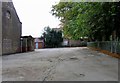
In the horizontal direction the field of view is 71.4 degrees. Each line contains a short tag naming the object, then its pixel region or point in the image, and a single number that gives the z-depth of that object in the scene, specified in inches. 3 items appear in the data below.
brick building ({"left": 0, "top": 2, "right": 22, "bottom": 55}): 427.3
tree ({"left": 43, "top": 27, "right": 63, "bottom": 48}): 960.6
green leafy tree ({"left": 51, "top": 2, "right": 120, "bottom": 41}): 248.7
